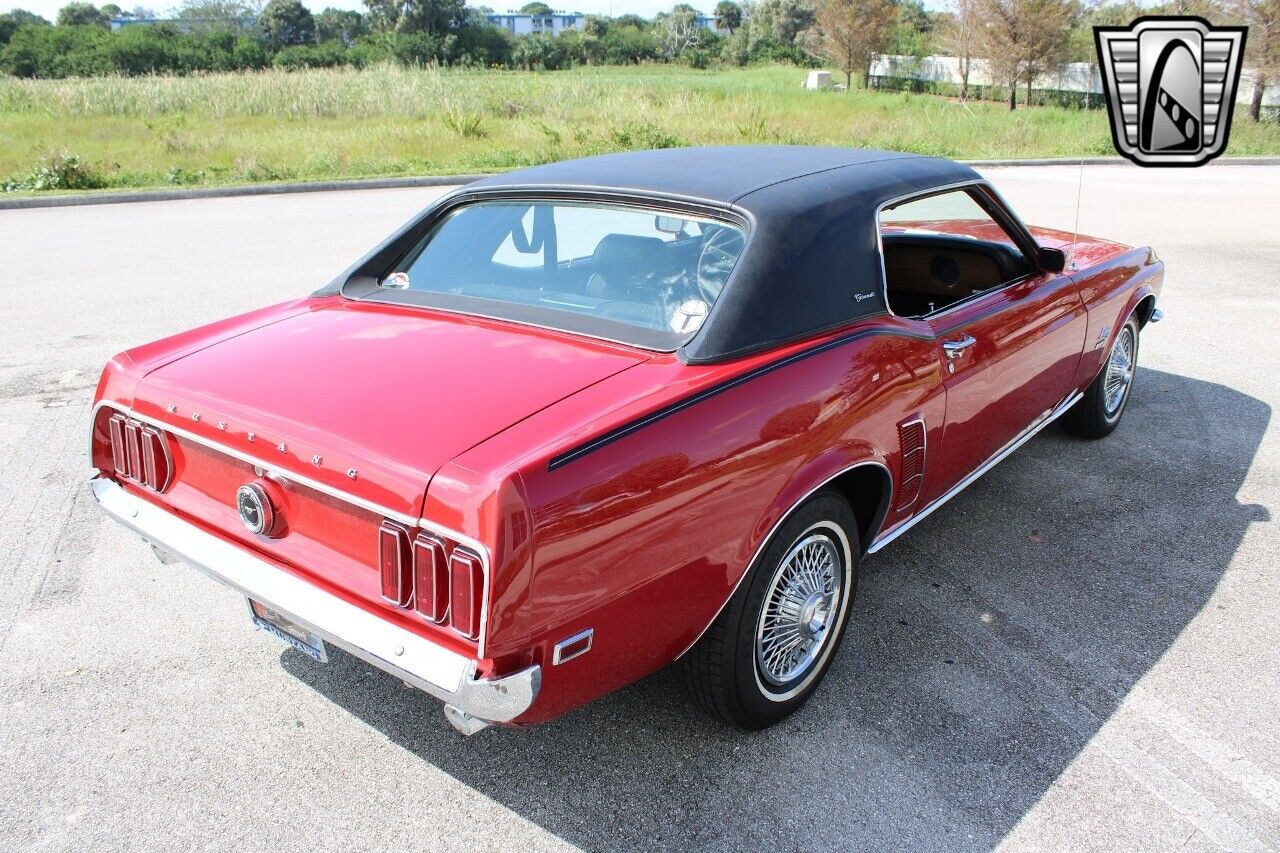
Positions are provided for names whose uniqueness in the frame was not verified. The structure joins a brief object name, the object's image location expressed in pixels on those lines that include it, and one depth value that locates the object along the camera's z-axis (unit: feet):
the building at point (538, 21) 447.83
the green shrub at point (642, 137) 61.81
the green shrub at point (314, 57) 179.73
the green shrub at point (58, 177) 48.80
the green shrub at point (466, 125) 65.41
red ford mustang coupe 7.25
